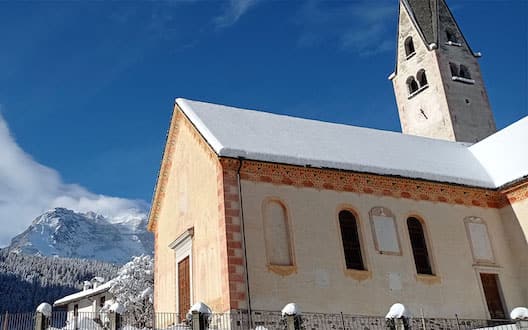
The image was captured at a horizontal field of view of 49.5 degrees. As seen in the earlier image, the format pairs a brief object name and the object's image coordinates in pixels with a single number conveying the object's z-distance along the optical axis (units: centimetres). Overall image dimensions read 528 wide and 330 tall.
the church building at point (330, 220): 1830
